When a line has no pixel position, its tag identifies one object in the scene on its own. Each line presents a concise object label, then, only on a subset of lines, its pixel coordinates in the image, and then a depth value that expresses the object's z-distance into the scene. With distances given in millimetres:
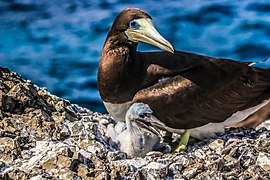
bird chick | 6680
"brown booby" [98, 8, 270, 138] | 6980
